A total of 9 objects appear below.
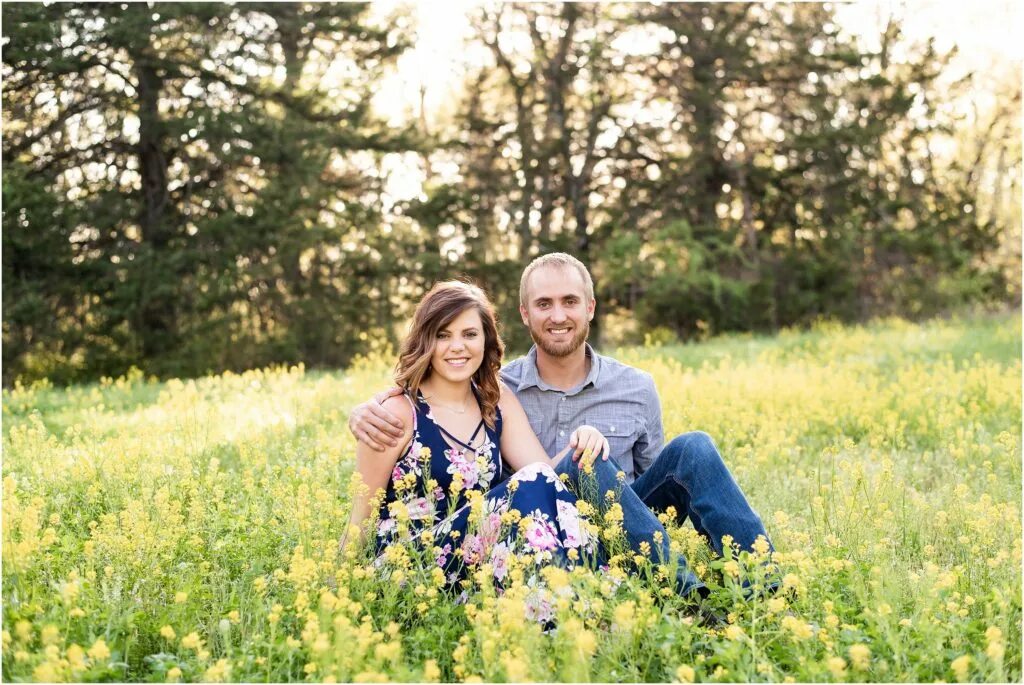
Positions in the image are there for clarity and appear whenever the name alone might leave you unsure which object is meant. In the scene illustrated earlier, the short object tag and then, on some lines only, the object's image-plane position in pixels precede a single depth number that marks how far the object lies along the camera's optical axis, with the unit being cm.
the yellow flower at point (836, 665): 260
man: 442
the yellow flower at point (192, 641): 276
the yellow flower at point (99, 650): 270
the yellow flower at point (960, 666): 270
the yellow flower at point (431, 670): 268
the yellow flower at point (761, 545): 325
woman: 375
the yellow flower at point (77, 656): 262
